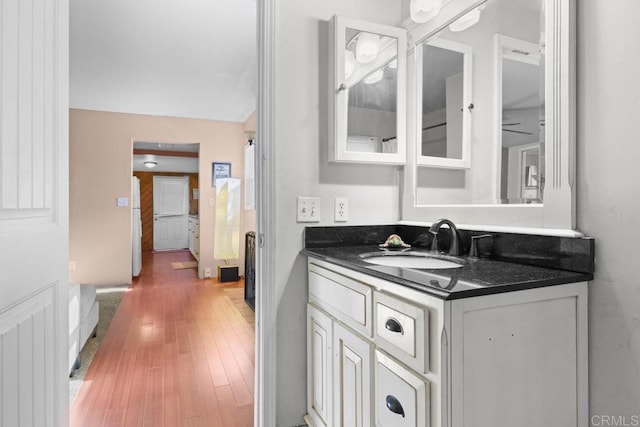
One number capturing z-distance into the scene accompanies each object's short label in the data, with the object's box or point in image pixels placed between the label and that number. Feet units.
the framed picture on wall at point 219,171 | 17.99
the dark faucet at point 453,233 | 4.71
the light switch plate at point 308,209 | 5.56
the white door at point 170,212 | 30.83
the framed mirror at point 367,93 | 5.55
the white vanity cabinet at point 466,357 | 2.86
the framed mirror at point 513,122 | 3.71
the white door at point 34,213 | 2.87
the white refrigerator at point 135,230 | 17.51
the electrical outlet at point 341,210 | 5.79
